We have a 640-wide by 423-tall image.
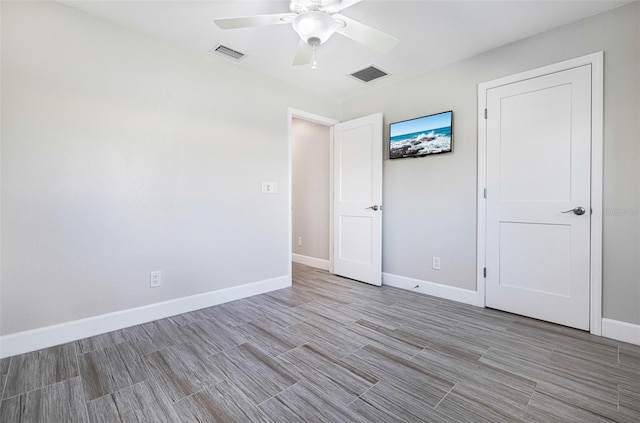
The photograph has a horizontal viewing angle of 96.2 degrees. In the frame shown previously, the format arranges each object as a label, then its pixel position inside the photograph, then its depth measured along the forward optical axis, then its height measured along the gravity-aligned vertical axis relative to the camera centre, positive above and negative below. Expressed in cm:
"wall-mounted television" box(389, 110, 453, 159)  305 +80
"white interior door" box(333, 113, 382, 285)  356 +10
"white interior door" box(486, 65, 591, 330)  231 +8
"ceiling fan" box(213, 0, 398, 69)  174 +114
